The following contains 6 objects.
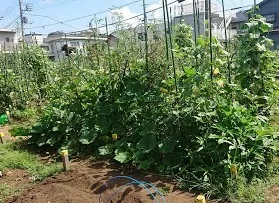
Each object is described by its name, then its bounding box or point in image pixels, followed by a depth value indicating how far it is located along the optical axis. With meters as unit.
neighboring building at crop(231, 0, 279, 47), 18.81
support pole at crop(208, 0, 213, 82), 2.15
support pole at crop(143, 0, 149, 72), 2.49
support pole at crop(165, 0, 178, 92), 2.29
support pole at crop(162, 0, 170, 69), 2.44
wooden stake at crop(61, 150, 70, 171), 2.34
